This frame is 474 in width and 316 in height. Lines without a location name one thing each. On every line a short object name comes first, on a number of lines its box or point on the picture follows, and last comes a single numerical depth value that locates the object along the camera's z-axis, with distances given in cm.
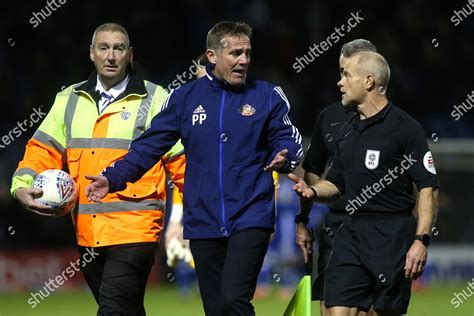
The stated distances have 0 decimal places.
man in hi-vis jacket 1756
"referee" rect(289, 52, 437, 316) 1595
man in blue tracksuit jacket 1602
